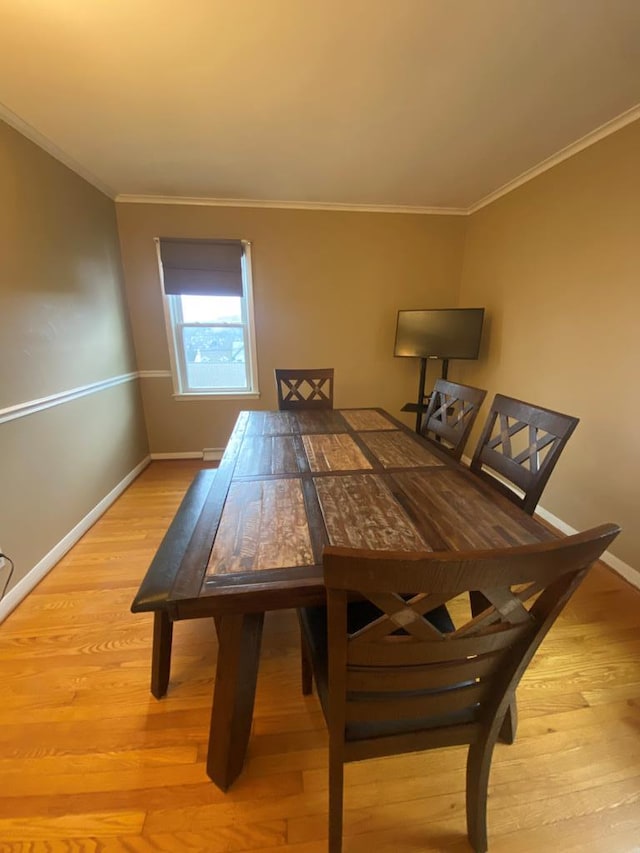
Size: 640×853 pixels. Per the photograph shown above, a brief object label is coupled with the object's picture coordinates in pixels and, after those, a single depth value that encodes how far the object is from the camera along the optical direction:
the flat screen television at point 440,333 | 2.78
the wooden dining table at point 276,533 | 0.76
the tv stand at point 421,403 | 3.05
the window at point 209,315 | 2.94
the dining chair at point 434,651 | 0.51
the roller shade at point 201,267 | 2.91
